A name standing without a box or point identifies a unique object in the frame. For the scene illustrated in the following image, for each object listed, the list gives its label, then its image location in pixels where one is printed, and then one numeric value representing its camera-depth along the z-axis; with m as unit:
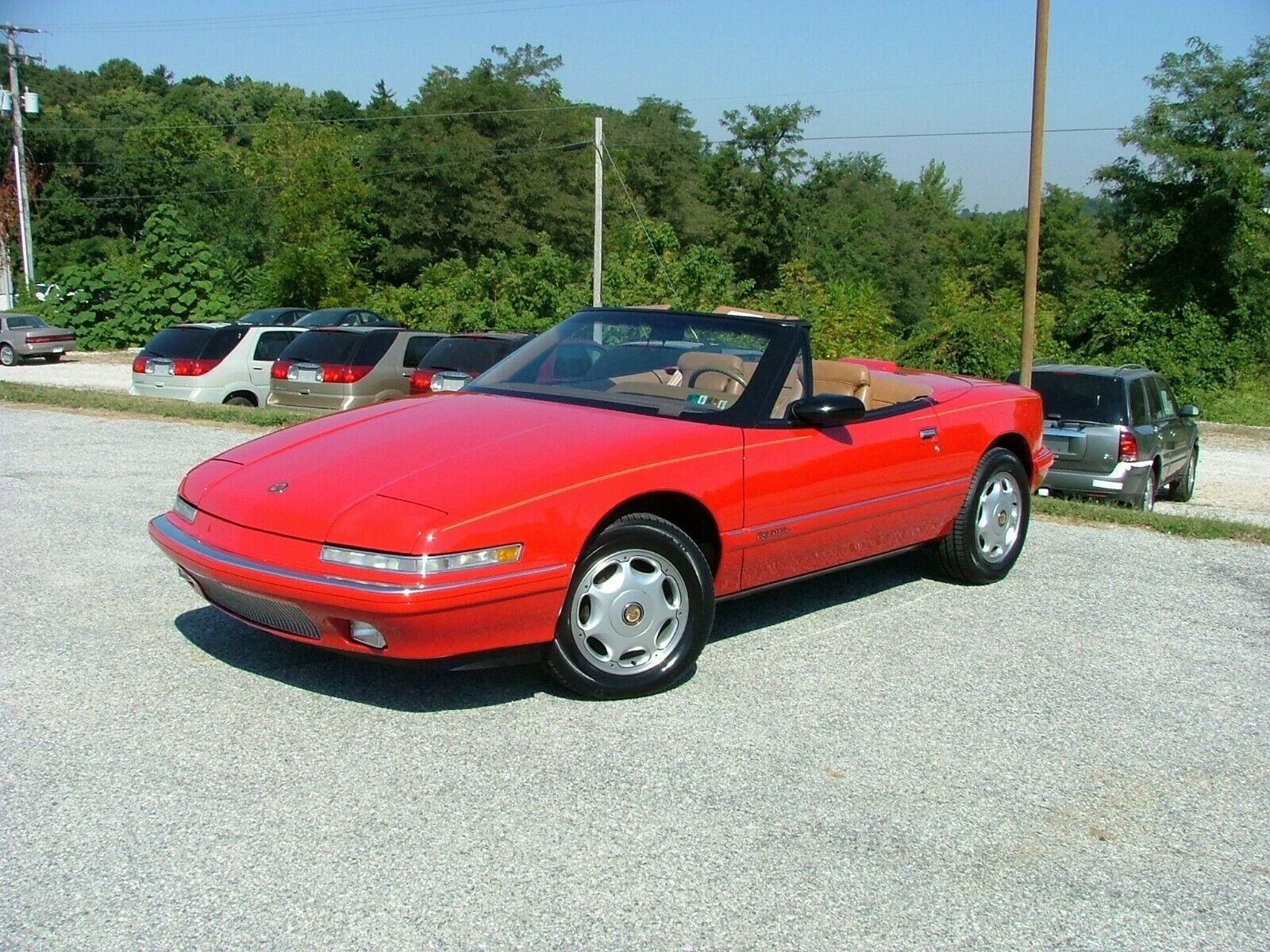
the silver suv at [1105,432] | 12.47
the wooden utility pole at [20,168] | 48.09
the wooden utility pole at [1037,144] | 15.04
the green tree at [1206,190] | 35.22
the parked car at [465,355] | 14.34
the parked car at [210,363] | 16.36
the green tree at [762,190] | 64.12
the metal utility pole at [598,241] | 30.05
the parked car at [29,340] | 33.16
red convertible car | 4.08
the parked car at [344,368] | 14.94
